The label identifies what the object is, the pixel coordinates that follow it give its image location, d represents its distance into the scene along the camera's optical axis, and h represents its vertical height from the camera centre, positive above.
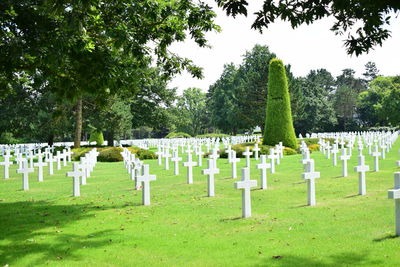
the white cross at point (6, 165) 16.37 -0.92
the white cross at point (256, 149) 21.67 -0.51
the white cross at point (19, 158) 17.28 -0.68
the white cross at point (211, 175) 10.33 -0.87
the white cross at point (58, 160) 20.17 -0.94
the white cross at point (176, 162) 16.17 -0.85
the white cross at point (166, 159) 18.91 -0.87
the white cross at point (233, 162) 14.09 -0.76
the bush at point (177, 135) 63.96 +0.74
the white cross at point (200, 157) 19.65 -0.81
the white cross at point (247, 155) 17.17 -0.67
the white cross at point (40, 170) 15.28 -1.05
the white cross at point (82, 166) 13.21 -0.79
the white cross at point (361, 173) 9.55 -0.79
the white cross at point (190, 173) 13.25 -1.05
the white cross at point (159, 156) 20.79 -0.85
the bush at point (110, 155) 25.95 -0.90
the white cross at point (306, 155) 14.64 -0.56
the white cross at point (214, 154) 16.27 -0.57
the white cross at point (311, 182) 8.64 -0.90
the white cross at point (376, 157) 13.82 -0.64
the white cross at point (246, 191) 7.68 -0.95
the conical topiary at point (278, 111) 28.28 +1.91
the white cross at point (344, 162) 13.22 -0.76
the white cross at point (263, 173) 11.34 -0.92
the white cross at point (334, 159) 17.47 -0.85
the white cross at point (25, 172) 12.58 -0.94
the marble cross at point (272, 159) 15.34 -0.74
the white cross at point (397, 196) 5.70 -0.78
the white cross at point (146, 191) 9.43 -1.14
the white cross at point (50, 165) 18.04 -1.05
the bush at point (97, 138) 44.22 +0.28
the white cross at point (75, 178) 10.81 -0.98
